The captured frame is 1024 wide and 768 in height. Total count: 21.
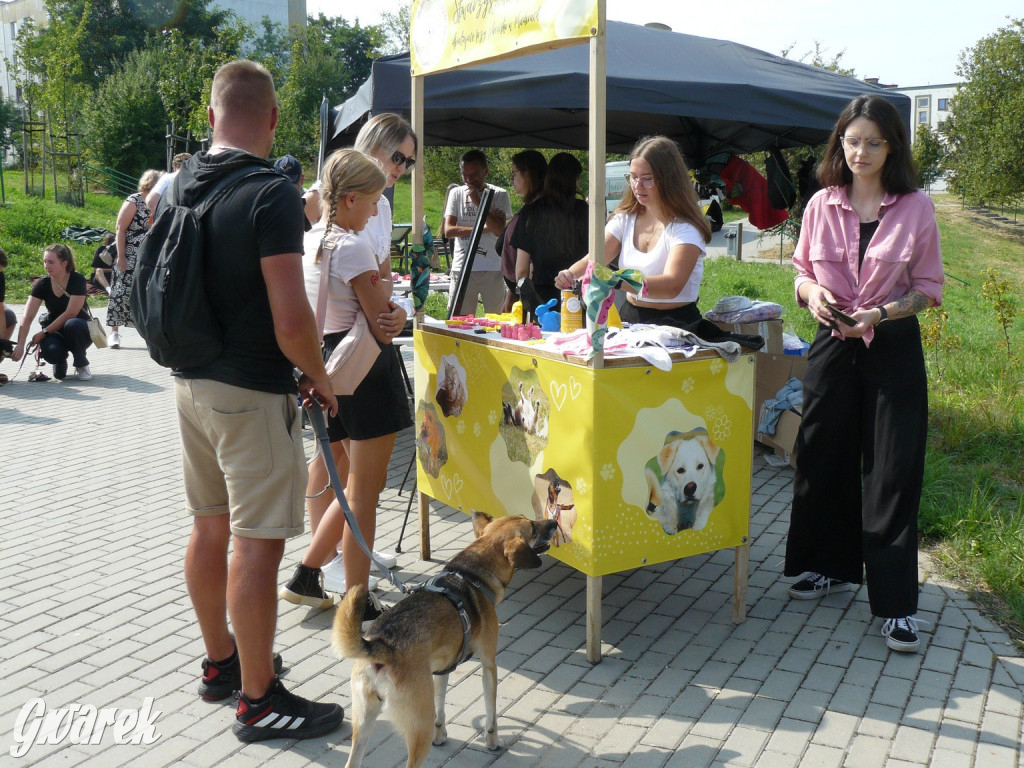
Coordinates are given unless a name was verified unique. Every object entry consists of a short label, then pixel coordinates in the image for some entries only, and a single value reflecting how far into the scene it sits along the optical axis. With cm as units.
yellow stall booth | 351
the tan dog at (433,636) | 255
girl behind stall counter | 417
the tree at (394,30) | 5273
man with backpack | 274
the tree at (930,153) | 4118
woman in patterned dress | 859
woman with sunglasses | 390
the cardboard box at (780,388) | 629
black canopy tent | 534
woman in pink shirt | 360
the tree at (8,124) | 4193
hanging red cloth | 782
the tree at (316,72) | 3506
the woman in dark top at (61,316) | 937
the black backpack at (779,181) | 716
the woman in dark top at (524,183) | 666
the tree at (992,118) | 3653
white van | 2068
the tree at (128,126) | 3781
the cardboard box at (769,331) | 667
